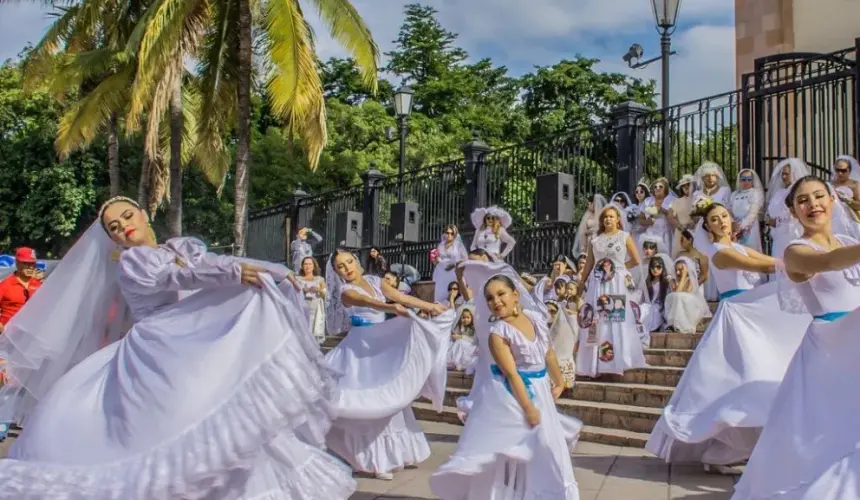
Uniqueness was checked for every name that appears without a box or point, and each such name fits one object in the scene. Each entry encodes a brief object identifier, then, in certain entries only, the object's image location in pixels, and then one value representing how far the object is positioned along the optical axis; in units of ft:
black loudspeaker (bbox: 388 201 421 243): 62.85
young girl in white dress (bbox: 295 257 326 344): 47.06
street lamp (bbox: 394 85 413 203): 63.00
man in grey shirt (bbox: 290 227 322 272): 57.88
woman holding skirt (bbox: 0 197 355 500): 14.46
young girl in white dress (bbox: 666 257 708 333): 34.32
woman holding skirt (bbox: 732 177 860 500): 12.17
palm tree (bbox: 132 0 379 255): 56.29
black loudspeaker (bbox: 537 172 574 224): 50.62
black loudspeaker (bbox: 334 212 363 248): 67.56
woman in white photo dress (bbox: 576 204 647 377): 31.17
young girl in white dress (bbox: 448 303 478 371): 38.91
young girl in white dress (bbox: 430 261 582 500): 15.78
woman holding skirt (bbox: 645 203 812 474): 20.03
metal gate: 43.01
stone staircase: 28.43
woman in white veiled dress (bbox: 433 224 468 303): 47.67
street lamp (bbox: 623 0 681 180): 42.91
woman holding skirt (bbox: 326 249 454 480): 22.66
